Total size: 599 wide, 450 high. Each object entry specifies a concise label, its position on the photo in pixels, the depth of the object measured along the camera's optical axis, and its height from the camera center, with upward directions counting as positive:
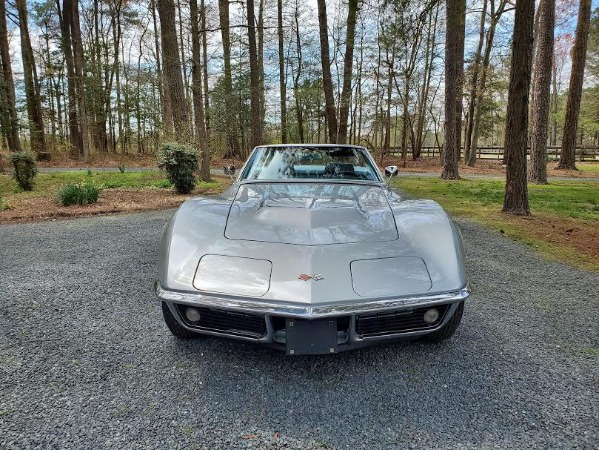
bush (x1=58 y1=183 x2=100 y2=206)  6.93 -0.51
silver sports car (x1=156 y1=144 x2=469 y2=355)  1.65 -0.53
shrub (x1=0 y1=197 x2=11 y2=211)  6.64 -0.67
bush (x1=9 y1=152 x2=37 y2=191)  8.17 +0.01
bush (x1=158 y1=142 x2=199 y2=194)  8.09 +0.04
